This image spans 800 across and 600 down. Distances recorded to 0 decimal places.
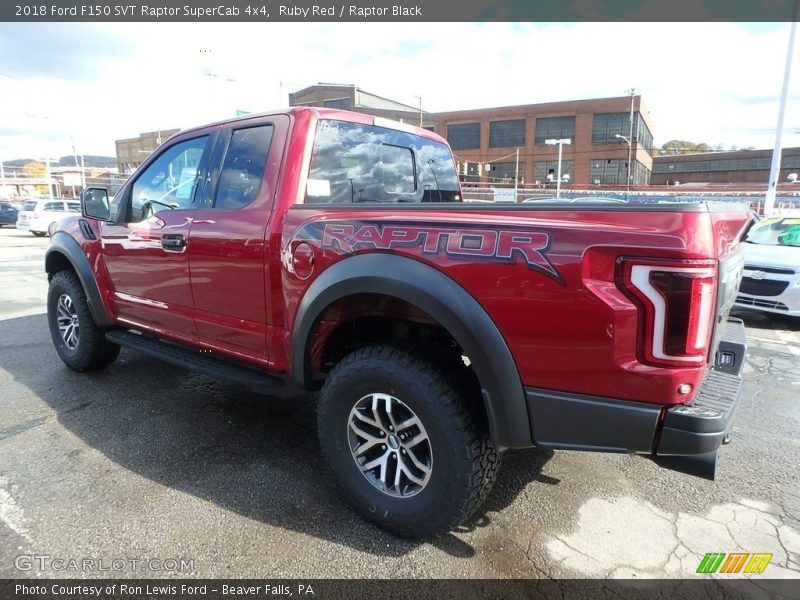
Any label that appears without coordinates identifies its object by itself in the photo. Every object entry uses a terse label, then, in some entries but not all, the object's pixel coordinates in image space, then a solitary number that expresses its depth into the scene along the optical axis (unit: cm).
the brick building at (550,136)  5784
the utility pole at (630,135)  5494
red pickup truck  171
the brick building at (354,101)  6425
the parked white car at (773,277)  641
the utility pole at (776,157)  1413
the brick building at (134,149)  6819
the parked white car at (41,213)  2142
